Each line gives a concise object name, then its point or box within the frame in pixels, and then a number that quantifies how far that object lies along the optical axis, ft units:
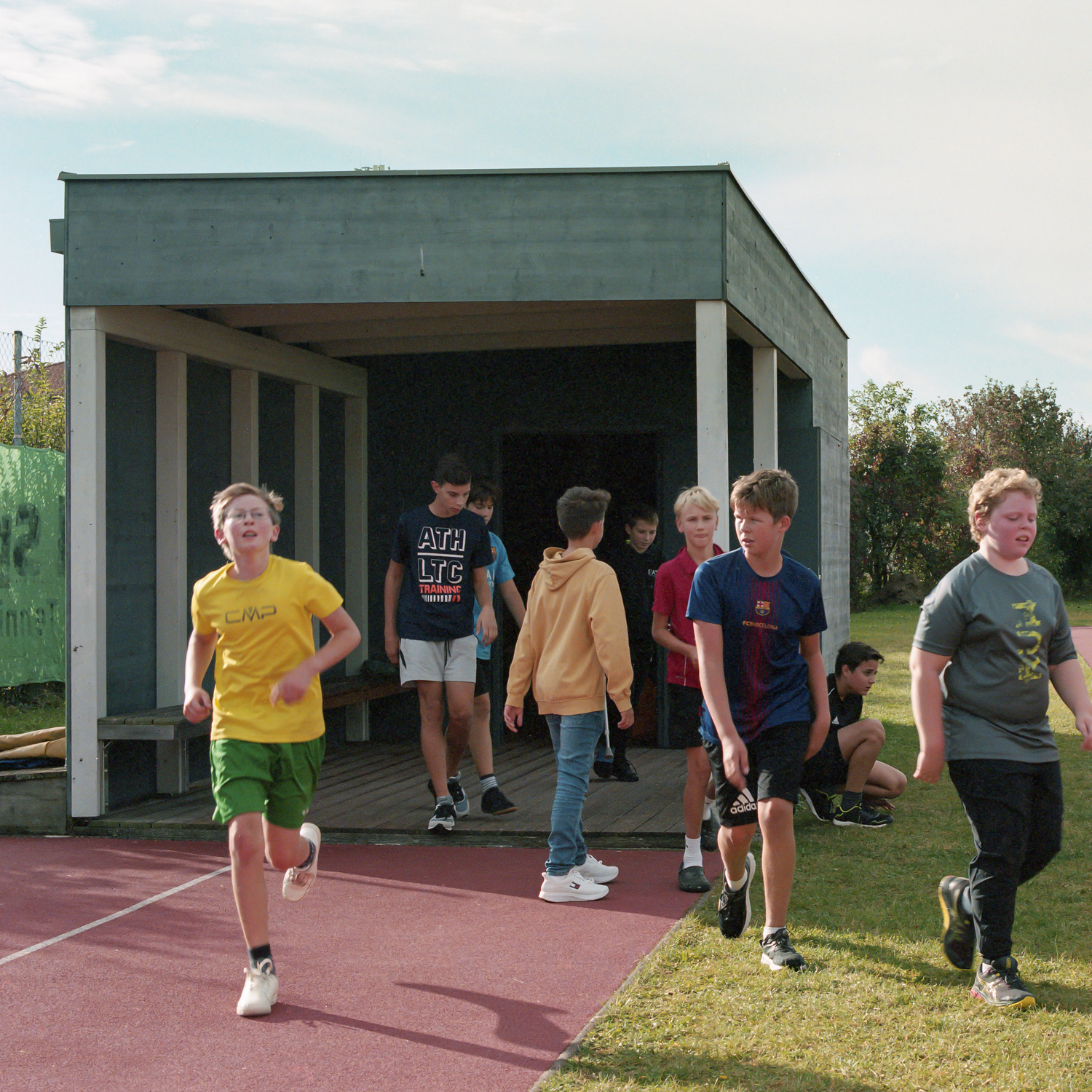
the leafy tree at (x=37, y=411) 51.96
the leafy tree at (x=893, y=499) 113.39
